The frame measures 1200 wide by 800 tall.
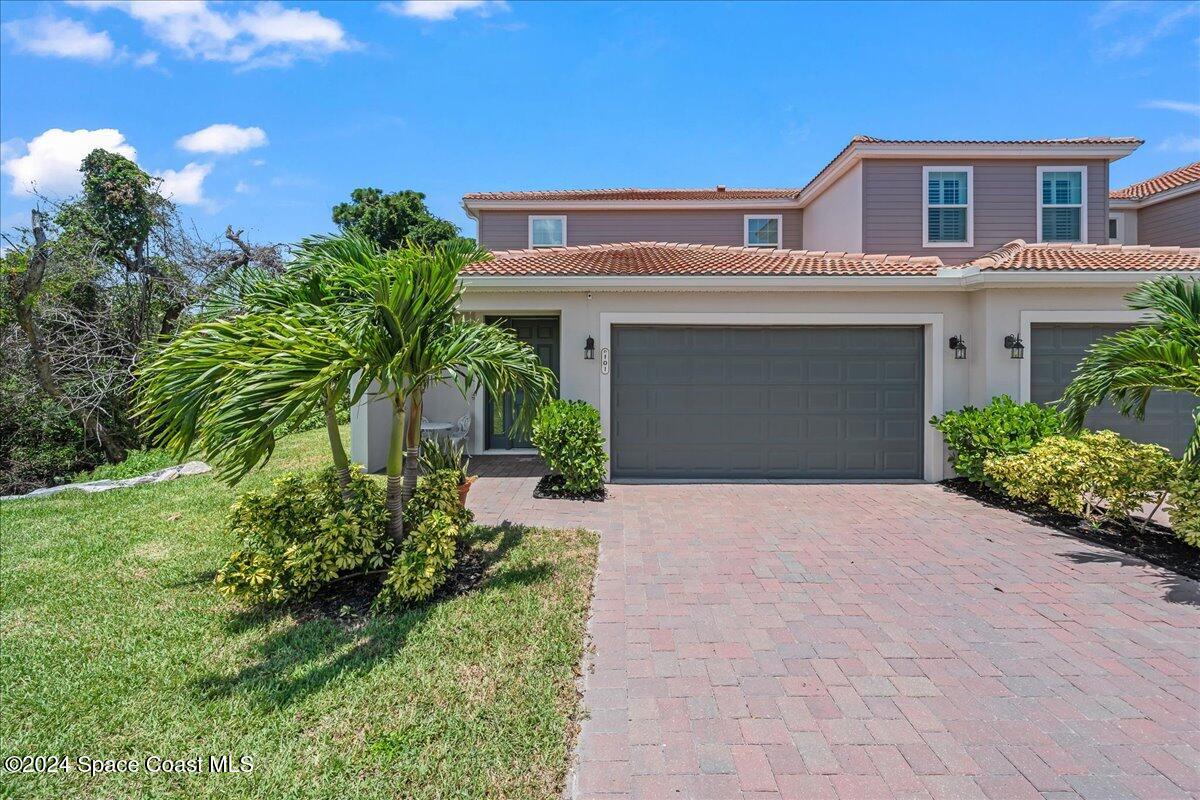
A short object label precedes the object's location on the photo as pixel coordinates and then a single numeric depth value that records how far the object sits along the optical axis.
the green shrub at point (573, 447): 8.09
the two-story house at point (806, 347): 8.77
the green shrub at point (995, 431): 7.89
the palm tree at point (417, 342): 4.42
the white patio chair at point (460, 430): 10.52
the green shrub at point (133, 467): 11.14
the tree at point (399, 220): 24.91
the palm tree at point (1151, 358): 5.39
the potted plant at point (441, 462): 6.29
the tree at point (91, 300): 11.76
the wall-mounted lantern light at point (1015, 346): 8.65
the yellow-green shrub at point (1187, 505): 5.49
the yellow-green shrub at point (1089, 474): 6.16
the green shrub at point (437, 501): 5.27
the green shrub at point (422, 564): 4.54
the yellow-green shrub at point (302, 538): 4.54
